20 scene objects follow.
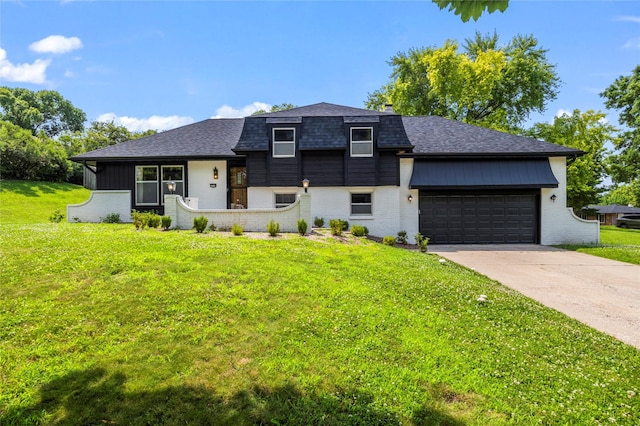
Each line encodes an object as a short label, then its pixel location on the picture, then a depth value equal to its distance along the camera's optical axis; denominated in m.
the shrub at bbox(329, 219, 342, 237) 11.56
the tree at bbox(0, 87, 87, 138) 44.06
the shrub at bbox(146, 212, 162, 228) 11.15
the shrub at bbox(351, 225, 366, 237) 12.53
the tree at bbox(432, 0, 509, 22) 2.49
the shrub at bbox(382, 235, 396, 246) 12.51
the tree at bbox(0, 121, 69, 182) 24.34
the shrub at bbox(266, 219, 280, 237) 10.23
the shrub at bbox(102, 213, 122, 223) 13.34
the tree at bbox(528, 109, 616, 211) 23.52
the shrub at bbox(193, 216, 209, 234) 10.23
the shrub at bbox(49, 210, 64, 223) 13.95
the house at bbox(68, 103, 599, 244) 15.00
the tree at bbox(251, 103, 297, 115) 37.68
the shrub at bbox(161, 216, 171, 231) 10.72
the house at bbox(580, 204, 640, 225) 44.22
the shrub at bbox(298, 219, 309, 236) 10.93
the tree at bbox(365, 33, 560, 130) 24.08
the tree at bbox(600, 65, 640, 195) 28.38
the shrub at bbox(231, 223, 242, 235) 10.16
